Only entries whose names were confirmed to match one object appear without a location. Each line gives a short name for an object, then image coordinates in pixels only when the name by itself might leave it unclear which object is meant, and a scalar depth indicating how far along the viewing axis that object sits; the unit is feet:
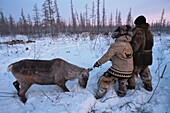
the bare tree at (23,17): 142.35
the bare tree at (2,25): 137.28
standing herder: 11.45
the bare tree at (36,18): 136.77
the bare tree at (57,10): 105.09
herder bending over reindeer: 10.81
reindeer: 10.96
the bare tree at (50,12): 82.70
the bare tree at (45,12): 96.23
